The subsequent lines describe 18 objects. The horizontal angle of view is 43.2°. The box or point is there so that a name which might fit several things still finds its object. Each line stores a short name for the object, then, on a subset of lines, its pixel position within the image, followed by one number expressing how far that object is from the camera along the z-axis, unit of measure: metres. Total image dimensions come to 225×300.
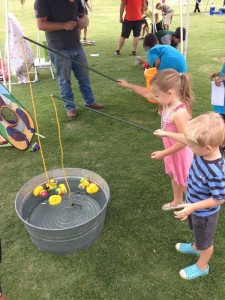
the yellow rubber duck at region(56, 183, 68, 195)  2.41
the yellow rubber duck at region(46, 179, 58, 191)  2.40
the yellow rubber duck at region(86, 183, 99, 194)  2.37
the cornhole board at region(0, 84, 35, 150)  2.57
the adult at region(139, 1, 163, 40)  7.24
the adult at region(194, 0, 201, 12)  13.48
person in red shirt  6.17
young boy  1.33
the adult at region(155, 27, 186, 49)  4.59
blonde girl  1.81
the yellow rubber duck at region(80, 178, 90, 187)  2.42
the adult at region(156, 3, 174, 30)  7.79
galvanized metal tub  1.84
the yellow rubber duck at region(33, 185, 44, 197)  2.33
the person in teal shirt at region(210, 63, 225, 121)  2.82
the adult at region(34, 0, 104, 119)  3.38
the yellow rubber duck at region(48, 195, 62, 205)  2.34
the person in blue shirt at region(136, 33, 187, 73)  3.40
